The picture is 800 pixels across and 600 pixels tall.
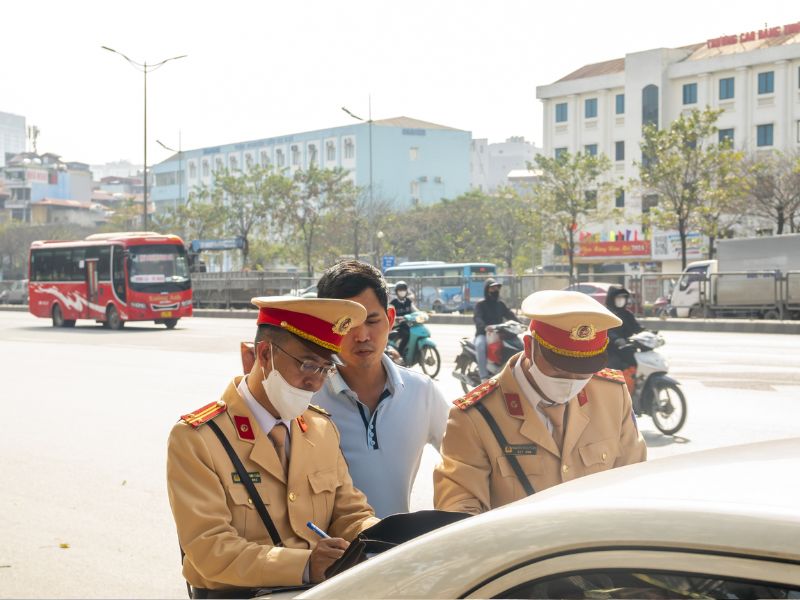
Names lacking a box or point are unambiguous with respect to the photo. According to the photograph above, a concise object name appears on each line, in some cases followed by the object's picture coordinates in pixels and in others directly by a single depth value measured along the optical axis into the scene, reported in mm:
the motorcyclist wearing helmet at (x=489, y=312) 13086
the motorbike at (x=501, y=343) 12445
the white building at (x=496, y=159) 127625
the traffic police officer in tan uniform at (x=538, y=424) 3064
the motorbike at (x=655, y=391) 10102
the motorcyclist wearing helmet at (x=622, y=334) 10328
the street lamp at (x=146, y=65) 41094
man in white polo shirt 3484
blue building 97438
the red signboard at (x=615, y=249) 62531
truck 26969
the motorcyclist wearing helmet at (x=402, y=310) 15398
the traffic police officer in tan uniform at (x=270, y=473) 2609
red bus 32250
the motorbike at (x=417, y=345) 15414
